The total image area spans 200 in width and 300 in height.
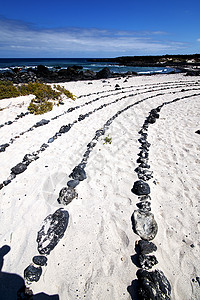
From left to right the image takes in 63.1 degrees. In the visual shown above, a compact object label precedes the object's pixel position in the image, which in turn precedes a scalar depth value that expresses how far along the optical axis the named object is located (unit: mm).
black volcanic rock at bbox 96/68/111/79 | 30359
